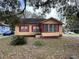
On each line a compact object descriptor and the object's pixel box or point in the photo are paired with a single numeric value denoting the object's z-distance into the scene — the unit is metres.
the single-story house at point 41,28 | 11.45
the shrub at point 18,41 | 7.84
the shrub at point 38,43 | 7.45
